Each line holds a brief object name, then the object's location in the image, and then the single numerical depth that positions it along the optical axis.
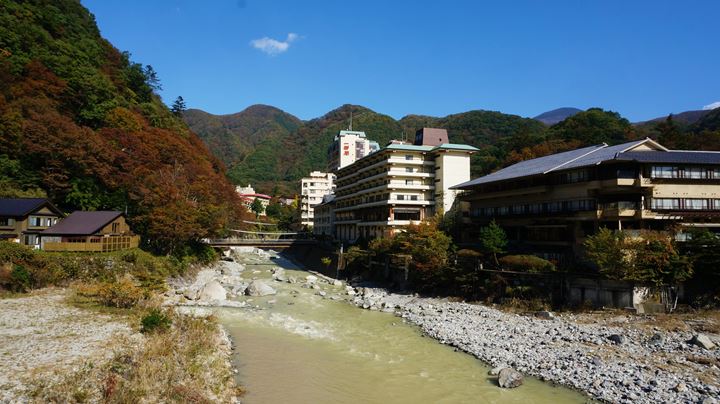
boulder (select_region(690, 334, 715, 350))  17.27
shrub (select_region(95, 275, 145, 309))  23.41
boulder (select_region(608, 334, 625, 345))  18.70
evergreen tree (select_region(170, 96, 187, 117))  89.53
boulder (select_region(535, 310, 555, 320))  23.49
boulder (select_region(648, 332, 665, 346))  18.16
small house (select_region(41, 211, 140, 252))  31.00
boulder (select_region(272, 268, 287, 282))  45.64
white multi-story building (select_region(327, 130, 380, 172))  115.88
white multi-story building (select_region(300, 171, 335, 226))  93.94
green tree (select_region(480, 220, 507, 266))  30.08
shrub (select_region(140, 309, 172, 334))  17.98
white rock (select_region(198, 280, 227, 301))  30.97
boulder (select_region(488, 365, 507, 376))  16.33
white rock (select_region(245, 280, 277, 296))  35.41
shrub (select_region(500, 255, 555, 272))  26.56
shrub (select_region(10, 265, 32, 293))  24.44
